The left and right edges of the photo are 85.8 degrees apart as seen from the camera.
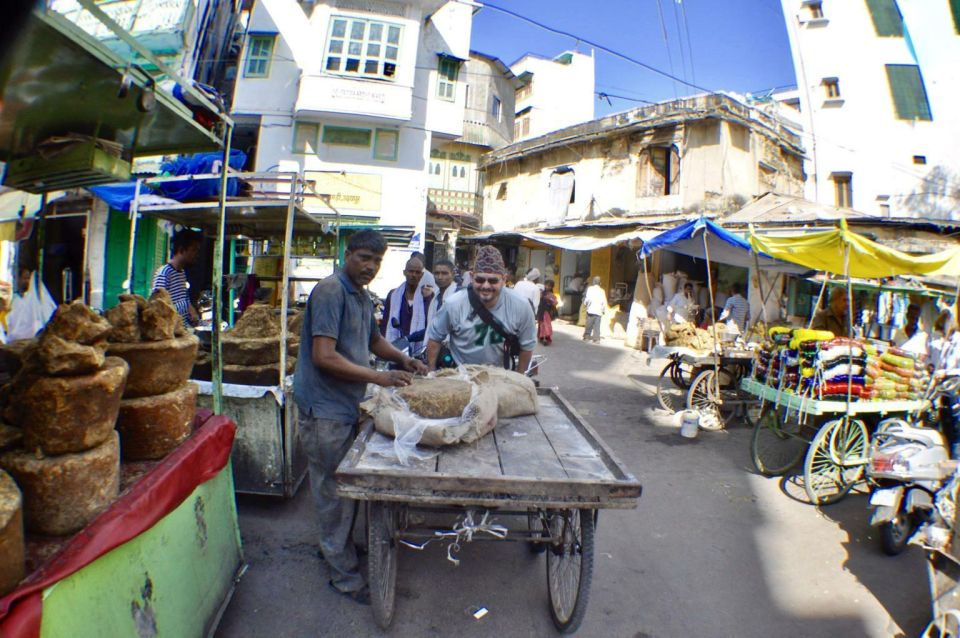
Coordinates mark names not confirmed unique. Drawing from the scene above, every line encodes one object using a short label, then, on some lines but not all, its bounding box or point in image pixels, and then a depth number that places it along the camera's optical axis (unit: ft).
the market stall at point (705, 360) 22.84
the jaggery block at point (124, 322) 7.03
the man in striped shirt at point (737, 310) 36.50
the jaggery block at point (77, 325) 5.54
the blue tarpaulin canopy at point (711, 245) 23.15
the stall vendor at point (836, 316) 36.32
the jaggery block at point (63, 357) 5.24
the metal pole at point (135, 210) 14.20
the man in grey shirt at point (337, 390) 8.91
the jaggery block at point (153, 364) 6.94
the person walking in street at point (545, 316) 41.24
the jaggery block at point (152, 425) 6.87
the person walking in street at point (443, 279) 19.25
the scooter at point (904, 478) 11.37
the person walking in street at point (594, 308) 45.55
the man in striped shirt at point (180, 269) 16.66
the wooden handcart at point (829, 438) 14.96
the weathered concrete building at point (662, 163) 46.85
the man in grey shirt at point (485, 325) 12.18
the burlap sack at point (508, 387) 9.45
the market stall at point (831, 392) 15.11
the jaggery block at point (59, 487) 5.18
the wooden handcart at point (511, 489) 6.77
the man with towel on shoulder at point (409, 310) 18.54
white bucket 20.83
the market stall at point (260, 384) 12.07
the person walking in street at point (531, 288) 34.60
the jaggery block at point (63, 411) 5.21
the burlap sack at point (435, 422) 7.69
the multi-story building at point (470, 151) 77.56
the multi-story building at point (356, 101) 48.78
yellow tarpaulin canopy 18.69
